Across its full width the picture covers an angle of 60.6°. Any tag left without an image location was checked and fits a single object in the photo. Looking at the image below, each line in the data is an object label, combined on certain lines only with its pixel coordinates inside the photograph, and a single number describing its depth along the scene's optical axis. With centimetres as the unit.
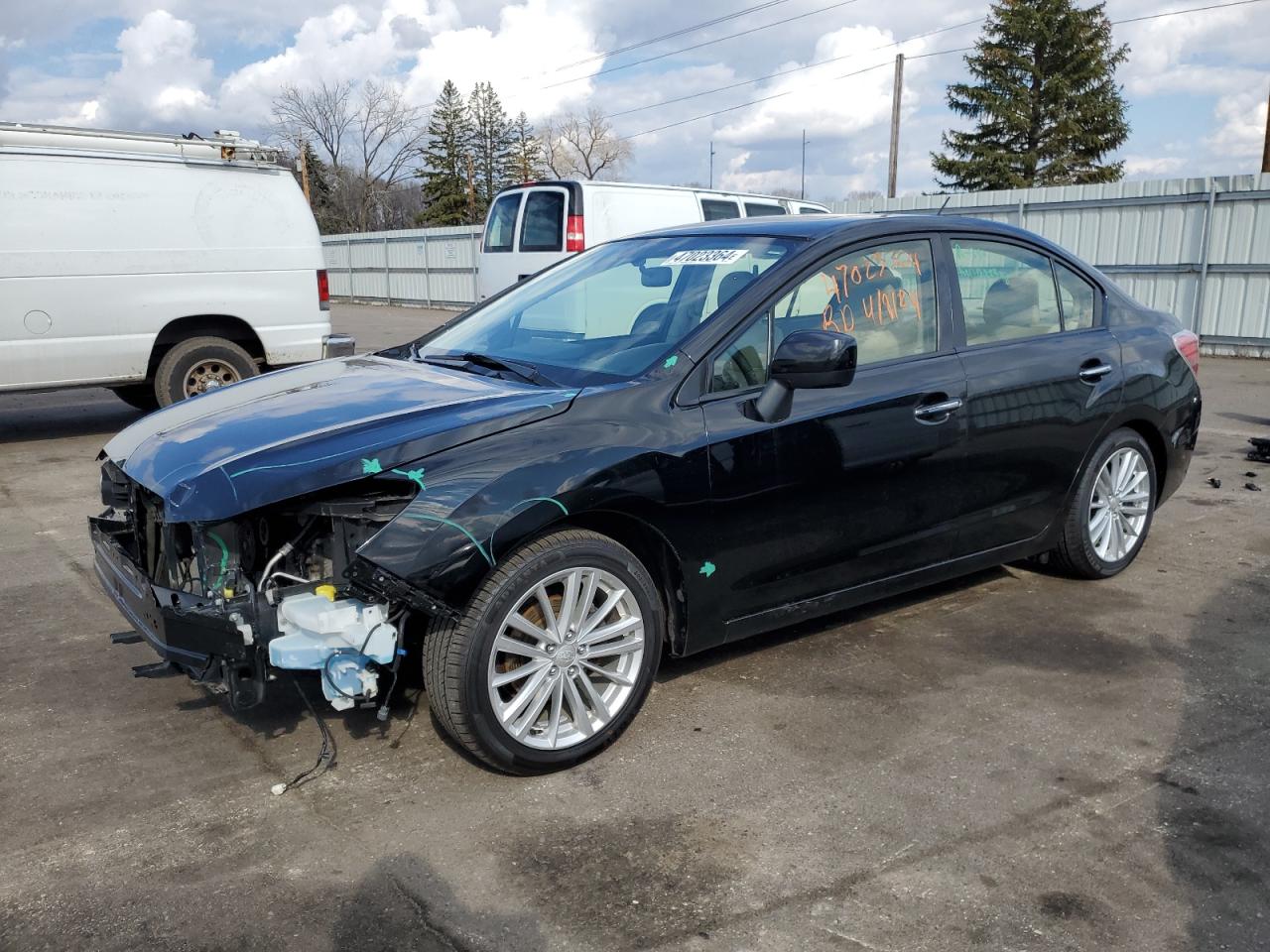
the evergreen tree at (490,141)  6281
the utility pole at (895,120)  3116
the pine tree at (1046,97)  3544
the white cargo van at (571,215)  1255
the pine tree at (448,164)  6047
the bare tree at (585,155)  6444
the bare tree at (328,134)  5903
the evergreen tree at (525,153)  6353
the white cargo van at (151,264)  840
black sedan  312
